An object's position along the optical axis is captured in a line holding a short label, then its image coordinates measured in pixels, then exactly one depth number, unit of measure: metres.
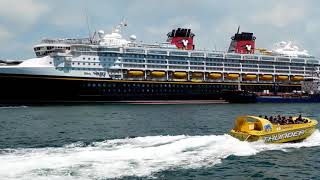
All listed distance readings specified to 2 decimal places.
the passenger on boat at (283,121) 31.13
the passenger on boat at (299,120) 32.34
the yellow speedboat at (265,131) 28.91
